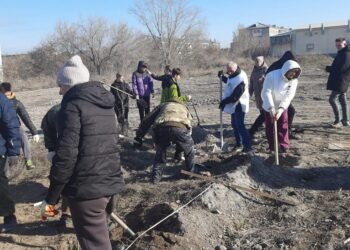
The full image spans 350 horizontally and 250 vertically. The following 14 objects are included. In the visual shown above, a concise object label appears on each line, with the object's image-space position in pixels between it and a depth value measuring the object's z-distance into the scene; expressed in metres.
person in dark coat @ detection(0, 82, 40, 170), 6.92
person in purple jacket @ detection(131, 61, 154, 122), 10.45
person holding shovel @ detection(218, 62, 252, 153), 7.37
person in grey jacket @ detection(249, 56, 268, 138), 8.93
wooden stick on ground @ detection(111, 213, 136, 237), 4.36
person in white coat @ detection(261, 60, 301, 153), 6.71
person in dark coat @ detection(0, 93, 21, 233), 5.01
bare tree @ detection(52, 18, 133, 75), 46.31
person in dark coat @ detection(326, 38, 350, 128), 8.91
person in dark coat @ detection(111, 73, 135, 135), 10.33
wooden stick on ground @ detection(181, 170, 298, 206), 5.02
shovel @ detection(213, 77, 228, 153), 7.74
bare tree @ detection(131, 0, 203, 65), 47.56
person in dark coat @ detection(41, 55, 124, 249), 3.11
